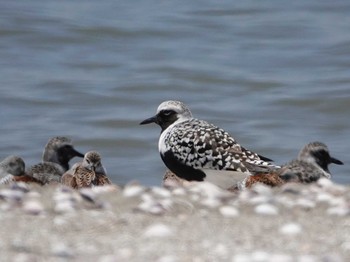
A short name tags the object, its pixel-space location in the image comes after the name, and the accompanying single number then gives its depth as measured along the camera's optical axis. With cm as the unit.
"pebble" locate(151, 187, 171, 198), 1558
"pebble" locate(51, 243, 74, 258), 1294
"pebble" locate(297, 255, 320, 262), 1287
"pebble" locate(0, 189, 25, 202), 1540
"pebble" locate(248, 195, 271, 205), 1516
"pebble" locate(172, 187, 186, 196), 1581
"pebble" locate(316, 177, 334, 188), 1673
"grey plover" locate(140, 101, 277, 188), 2119
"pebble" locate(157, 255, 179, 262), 1272
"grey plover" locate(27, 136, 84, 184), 2330
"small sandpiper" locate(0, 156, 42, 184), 1986
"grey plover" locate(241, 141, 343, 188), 1973
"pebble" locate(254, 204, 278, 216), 1480
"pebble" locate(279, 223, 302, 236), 1395
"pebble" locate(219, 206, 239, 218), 1473
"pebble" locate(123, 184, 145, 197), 1580
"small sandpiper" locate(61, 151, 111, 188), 1945
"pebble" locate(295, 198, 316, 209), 1523
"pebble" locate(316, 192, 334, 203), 1548
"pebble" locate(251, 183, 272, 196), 1571
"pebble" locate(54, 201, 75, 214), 1483
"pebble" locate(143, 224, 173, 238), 1369
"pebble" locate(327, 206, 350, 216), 1491
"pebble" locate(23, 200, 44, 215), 1470
